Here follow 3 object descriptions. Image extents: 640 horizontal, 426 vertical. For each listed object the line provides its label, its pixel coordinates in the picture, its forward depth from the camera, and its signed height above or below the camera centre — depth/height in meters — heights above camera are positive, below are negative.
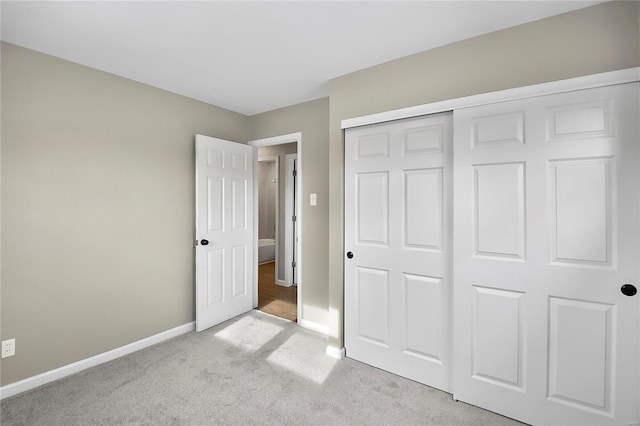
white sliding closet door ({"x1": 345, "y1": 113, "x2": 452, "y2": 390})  2.14 -0.28
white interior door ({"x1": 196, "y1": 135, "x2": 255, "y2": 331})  3.14 -0.22
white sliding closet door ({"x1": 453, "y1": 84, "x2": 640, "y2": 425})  1.58 -0.27
